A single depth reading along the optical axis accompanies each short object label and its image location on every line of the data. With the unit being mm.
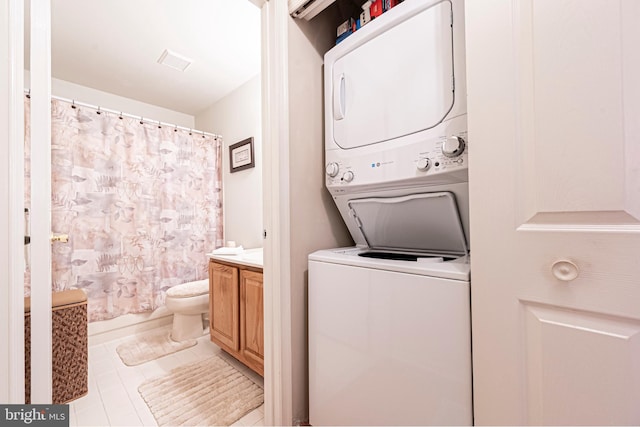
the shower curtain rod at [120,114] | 2135
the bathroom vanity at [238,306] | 1695
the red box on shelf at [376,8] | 1196
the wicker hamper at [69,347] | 1496
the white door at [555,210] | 596
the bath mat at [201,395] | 1460
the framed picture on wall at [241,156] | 2711
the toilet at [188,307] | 2275
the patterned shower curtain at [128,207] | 2127
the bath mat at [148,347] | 2082
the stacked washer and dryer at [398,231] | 865
